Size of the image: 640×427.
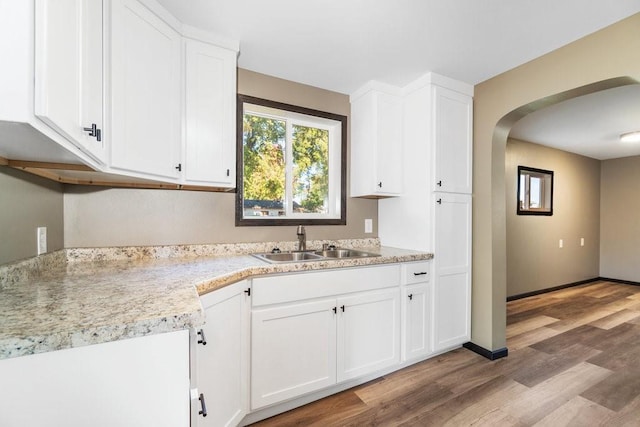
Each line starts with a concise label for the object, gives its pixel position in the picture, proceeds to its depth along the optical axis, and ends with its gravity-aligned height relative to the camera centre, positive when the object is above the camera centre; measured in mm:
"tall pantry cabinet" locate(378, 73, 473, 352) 2262 +183
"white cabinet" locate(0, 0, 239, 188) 644 +459
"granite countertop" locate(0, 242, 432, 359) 639 -279
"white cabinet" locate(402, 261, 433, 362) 2107 -755
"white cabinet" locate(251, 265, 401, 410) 1603 -764
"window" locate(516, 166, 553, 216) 4008 +338
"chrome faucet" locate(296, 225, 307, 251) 2236 -205
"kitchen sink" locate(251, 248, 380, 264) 2127 -336
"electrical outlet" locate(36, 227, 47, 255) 1298 -130
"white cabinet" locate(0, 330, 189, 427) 589 -400
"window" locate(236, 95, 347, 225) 2271 +425
